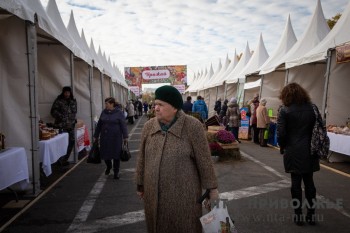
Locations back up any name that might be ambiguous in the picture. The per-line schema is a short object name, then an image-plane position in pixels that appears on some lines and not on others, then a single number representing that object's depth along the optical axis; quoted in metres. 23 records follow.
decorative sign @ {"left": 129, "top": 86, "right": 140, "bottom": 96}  44.27
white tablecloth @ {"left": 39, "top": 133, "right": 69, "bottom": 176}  6.62
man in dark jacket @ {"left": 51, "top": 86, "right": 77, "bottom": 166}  8.71
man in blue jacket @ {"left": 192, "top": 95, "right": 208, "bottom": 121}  16.77
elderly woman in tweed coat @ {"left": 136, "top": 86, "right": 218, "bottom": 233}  2.81
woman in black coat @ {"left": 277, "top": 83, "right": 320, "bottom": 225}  4.54
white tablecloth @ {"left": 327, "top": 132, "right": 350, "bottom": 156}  8.31
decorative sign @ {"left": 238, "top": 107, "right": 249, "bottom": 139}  14.53
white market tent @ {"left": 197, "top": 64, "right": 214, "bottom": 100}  31.08
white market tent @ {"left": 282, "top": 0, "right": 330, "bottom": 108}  12.74
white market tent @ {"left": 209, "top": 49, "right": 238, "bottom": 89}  25.70
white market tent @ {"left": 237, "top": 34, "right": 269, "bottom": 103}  18.14
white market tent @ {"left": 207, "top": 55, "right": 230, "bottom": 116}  26.30
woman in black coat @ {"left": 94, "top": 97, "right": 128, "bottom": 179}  7.28
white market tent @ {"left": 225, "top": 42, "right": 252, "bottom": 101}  20.19
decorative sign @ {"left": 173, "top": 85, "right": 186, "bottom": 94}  44.16
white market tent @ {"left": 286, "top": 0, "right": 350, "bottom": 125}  9.50
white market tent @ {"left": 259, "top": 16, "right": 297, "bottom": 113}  15.28
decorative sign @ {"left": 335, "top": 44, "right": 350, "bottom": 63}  8.48
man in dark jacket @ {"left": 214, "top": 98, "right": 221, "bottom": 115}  22.05
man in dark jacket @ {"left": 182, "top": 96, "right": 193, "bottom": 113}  16.14
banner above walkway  44.72
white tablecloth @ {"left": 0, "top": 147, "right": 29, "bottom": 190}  5.06
